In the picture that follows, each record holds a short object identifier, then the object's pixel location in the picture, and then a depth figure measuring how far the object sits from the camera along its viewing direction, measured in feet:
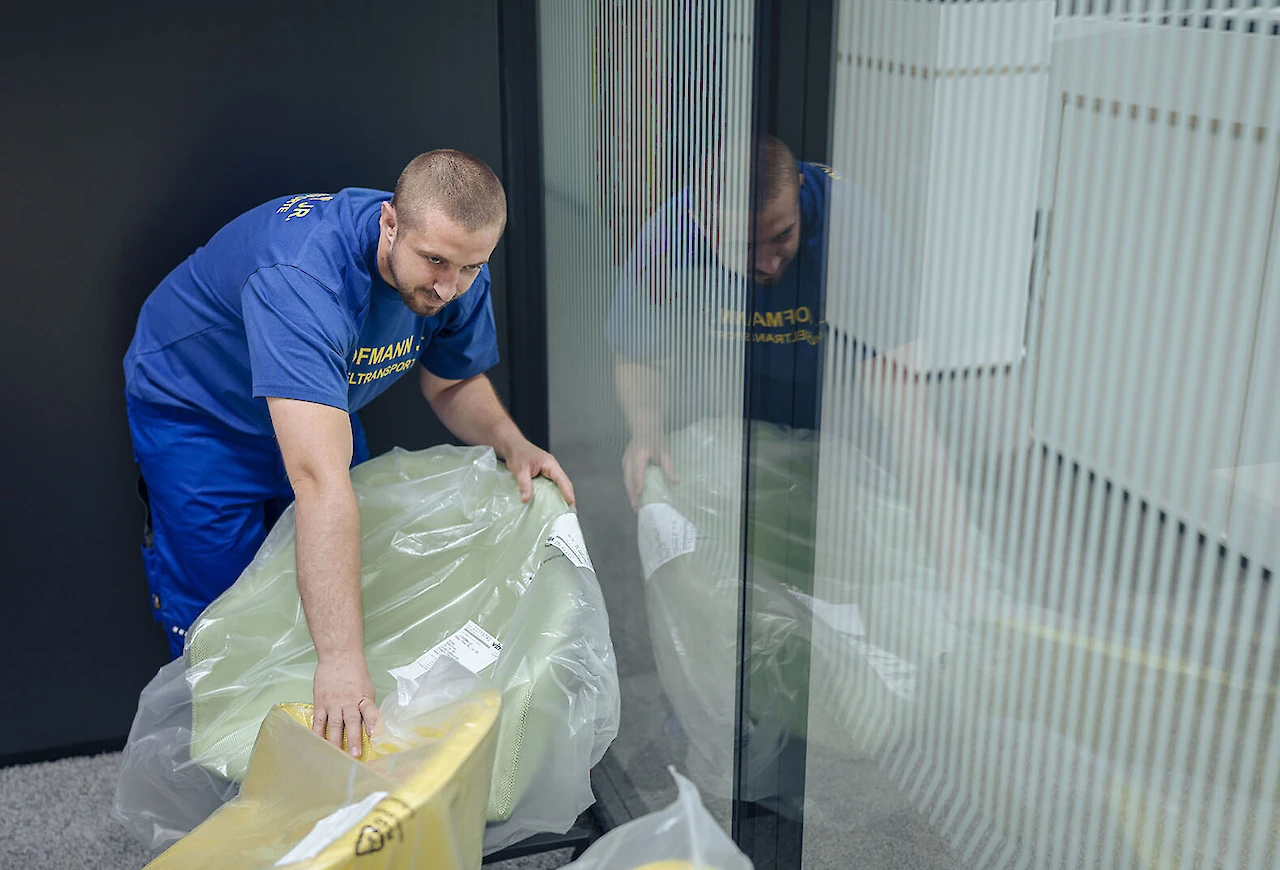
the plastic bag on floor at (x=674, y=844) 3.47
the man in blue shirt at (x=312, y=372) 5.23
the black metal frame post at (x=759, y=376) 4.09
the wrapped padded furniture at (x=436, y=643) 5.06
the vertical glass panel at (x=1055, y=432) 2.76
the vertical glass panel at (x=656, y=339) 5.02
